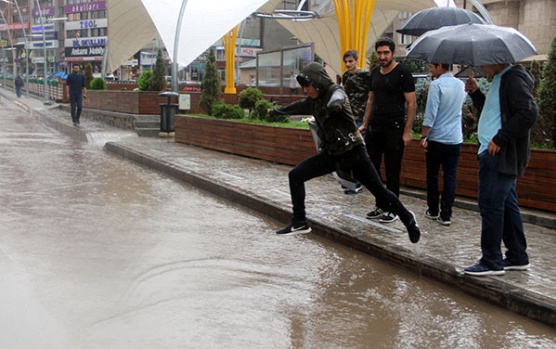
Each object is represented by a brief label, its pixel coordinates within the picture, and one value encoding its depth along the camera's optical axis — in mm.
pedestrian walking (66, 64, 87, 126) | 20328
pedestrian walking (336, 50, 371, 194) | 8023
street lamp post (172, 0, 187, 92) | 20109
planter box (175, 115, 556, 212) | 7164
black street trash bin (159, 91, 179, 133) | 18203
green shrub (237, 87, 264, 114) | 14141
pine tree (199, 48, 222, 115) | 16828
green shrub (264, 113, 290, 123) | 13182
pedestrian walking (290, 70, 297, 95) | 28000
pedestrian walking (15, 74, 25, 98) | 50938
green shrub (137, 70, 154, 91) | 22391
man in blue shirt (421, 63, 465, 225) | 6715
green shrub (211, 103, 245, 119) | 15008
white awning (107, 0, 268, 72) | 24609
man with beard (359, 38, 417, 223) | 6750
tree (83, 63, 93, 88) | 34019
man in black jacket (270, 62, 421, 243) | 6261
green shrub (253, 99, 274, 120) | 13453
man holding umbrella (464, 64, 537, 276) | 4750
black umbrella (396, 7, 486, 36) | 9367
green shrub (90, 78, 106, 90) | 29047
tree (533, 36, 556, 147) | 7519
